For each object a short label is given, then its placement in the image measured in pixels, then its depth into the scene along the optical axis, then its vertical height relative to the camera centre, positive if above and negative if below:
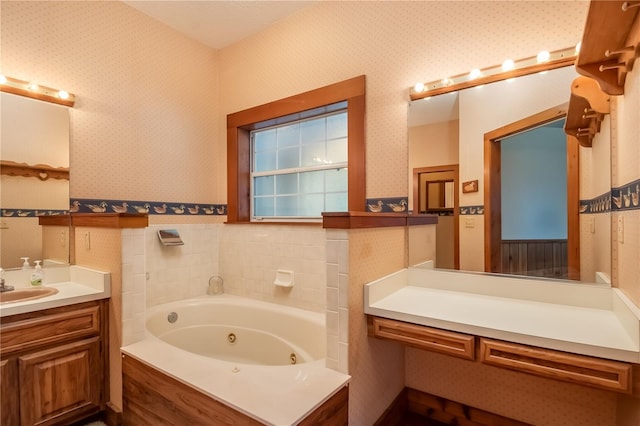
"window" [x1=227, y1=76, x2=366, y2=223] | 2.24 +0.51
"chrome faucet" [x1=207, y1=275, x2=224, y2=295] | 2.85 -0.70
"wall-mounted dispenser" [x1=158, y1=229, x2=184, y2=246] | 2.50 -0.20
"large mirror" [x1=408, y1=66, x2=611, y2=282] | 1.48 +0.20
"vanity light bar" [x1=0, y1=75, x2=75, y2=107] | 1.89 +0.82
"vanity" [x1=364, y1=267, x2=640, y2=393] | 1.07 -0.48
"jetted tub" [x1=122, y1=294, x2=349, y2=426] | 1.22 -0.78
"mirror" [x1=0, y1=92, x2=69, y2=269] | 1.88 +0.23
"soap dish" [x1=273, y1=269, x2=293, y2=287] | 2.45 -0.55
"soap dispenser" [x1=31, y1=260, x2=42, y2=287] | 1.92 -0.41
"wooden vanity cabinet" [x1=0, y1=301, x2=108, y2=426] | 1.53 -0.84
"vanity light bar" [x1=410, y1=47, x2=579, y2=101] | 1.54 +0.79
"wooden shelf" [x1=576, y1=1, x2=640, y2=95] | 0.91 +0.58
